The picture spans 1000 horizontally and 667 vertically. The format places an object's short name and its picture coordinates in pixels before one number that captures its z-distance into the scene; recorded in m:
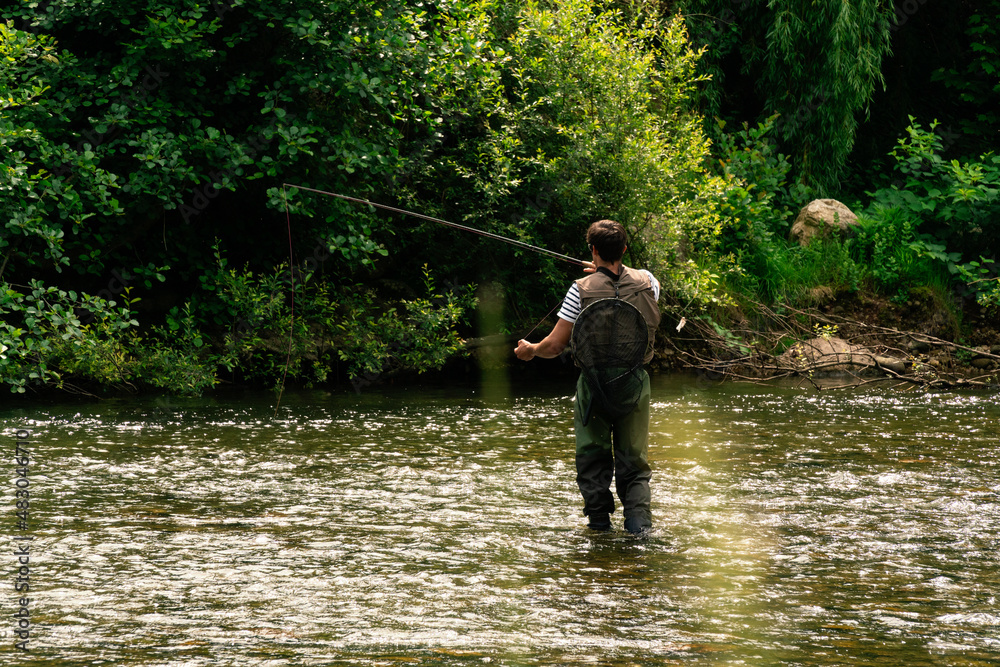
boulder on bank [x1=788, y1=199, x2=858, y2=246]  32.06
